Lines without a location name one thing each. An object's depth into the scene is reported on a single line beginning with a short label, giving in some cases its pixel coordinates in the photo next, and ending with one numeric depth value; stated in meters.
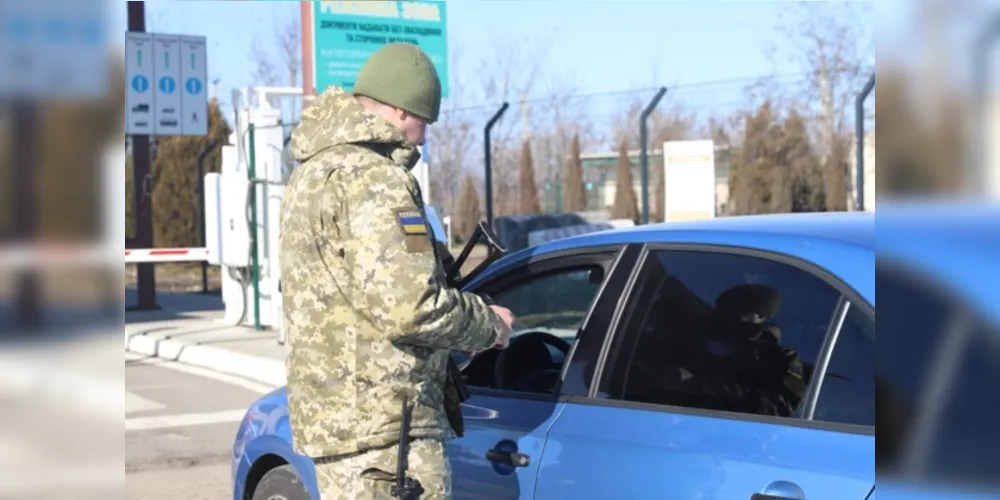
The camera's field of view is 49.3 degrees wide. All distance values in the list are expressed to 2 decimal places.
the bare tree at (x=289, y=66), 28.56
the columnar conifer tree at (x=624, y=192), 18.75
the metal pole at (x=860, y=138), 10.76
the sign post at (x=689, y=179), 13.61
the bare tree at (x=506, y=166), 22.66
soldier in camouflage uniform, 2.58
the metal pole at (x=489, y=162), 14.21
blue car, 2.57
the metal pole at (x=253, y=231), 13.39
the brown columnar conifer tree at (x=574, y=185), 19.45
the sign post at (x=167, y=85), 15.55
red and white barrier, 12.98
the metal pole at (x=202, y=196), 18.32
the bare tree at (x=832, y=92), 13.55
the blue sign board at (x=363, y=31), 12.17
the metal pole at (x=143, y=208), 17.05
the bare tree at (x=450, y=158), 21.81
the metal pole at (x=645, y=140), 13.05
